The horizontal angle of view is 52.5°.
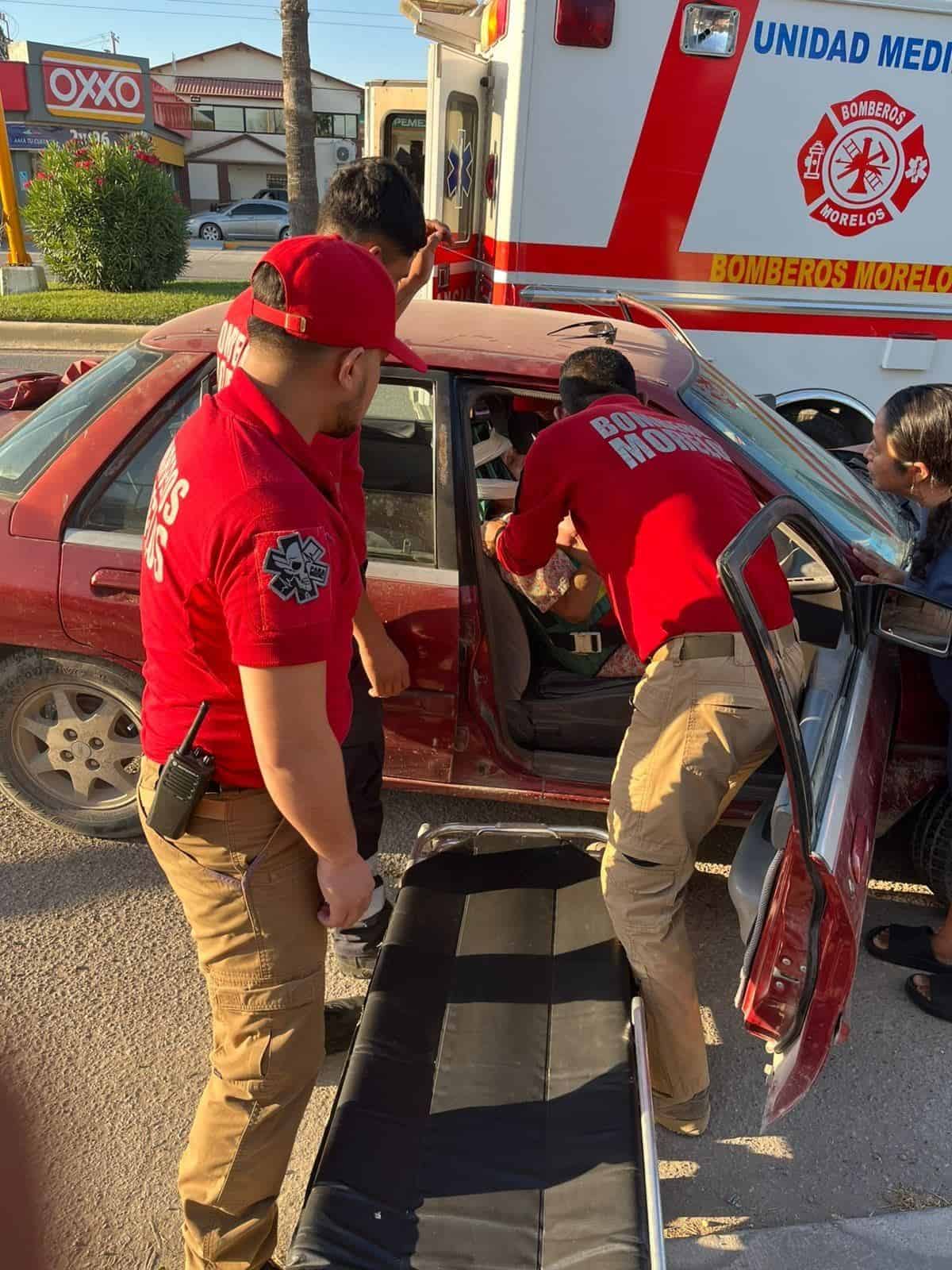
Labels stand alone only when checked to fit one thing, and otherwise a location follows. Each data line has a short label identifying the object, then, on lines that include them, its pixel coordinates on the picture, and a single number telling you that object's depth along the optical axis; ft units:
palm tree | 37.76
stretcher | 5.74
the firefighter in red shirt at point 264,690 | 4.54
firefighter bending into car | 6.98
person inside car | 9.34
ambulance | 15.75
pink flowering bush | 43.24
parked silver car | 92.02
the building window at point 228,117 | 138.82
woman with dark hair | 8.19
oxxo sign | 96.37
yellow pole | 39.27
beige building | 131.23
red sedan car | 8.77
